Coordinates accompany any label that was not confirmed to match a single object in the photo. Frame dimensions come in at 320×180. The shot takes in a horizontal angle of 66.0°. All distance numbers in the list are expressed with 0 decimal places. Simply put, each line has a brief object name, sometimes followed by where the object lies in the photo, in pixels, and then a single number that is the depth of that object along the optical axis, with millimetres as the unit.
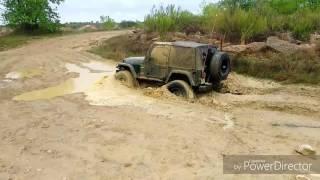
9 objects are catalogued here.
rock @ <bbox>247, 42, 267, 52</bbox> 10161
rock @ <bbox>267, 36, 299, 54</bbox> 9646
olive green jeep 7200
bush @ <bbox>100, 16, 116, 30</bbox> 26069
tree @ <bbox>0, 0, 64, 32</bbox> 21368
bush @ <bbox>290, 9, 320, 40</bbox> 11096
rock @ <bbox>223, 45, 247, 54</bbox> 10263
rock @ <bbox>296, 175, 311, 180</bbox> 3907
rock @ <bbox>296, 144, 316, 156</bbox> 4661
